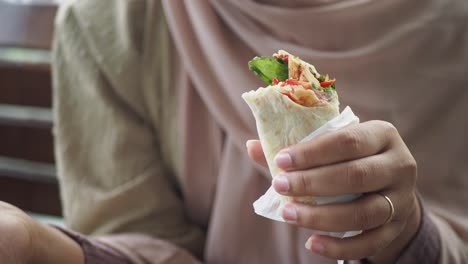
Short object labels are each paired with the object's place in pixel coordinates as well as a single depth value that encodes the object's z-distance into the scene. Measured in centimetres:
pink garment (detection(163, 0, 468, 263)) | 87
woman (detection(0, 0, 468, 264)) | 87
